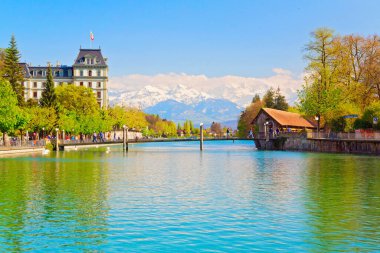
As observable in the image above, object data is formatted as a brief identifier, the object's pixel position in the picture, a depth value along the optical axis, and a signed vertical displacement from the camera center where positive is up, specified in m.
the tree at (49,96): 115.19 +9.71
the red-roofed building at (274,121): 106.94 +3.39
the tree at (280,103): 176.75 +11.65
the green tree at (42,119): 102.94 +4.19
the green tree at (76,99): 129.75 +10.07
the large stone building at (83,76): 181.50 +22.42
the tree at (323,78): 87.56 +10.21
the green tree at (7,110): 78.94 +4.61
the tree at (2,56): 98.75 +16.73
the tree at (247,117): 180.88 +7.04
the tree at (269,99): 178.84 +13.30
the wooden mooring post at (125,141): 107.94 -0.59
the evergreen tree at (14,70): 104.14 +14.20
